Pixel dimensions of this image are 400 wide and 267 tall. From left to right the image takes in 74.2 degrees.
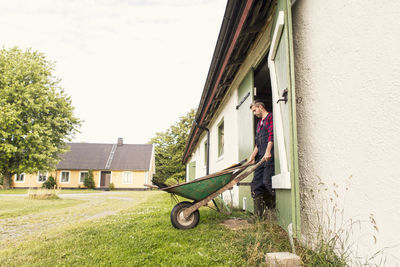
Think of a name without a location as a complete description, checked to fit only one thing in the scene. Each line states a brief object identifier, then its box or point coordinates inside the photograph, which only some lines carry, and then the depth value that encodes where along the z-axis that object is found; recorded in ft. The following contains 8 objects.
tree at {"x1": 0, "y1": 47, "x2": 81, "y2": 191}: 61.46
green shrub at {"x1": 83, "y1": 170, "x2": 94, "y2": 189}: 98.63
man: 10.51
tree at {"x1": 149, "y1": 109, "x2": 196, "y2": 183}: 113.91
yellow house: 101.71
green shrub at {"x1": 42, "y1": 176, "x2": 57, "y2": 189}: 90.23
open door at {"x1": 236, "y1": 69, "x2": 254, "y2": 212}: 14.12
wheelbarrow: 9.96
